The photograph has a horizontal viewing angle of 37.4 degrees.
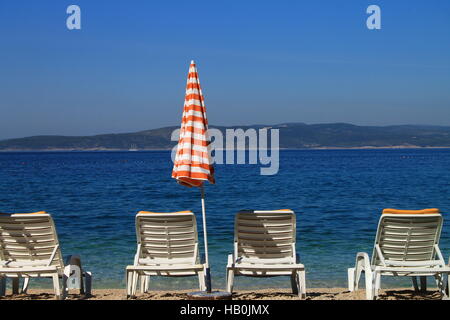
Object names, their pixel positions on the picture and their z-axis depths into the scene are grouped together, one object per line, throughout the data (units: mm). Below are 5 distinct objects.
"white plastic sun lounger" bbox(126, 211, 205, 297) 7066
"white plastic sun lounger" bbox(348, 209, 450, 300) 6859
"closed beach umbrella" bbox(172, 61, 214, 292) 6773
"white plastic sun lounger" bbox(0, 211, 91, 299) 6980
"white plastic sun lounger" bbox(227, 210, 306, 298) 7117
